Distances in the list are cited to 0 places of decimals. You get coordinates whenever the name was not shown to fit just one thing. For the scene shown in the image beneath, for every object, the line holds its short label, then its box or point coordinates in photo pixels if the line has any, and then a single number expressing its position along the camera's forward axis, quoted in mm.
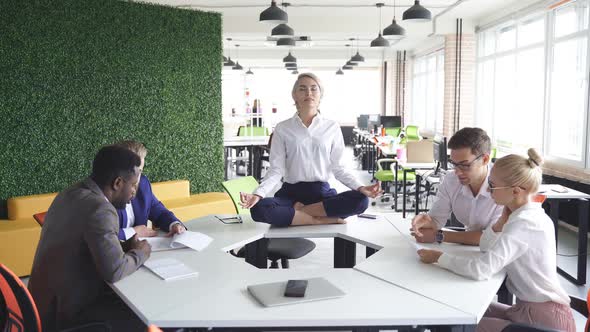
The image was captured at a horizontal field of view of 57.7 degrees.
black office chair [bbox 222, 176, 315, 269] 3551
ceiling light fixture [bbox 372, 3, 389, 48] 8825
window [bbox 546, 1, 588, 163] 6781
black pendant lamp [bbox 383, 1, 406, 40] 7395
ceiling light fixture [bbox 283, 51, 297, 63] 13729
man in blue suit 3109
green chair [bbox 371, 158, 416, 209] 7875
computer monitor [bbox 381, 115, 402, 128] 12957
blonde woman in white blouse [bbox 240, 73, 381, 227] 3240
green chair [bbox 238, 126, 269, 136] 11359
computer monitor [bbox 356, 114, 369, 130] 15867
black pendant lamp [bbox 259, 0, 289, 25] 6348
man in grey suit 2107
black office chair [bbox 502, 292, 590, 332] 1894
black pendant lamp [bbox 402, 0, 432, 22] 6473
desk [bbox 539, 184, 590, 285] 4410
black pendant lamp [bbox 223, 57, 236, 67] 15094
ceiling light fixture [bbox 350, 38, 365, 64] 12406
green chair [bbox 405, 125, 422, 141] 11934
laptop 1891
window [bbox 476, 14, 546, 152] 8242
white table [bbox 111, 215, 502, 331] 1764
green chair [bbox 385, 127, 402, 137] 12858
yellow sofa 4629
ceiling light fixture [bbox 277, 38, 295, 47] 9734
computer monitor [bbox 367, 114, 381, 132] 14014
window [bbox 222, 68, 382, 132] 21750
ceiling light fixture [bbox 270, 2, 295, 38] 7602
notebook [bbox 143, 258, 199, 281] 2188
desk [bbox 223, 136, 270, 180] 9367
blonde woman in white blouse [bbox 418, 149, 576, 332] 2111
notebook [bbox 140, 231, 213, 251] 2635
